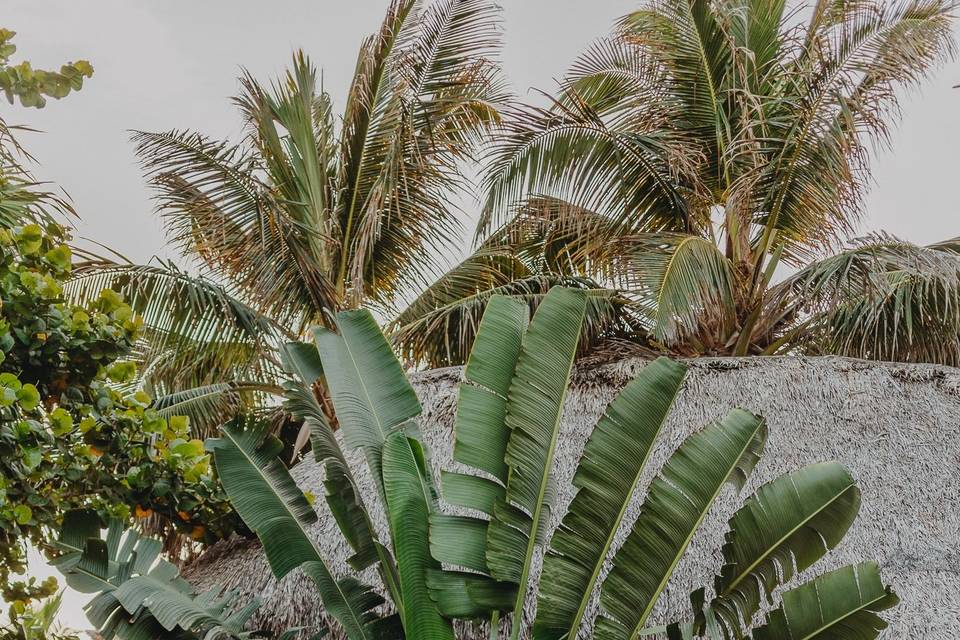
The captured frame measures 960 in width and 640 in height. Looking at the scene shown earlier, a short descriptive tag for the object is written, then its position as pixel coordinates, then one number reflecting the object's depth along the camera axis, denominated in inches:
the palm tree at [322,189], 279.9
